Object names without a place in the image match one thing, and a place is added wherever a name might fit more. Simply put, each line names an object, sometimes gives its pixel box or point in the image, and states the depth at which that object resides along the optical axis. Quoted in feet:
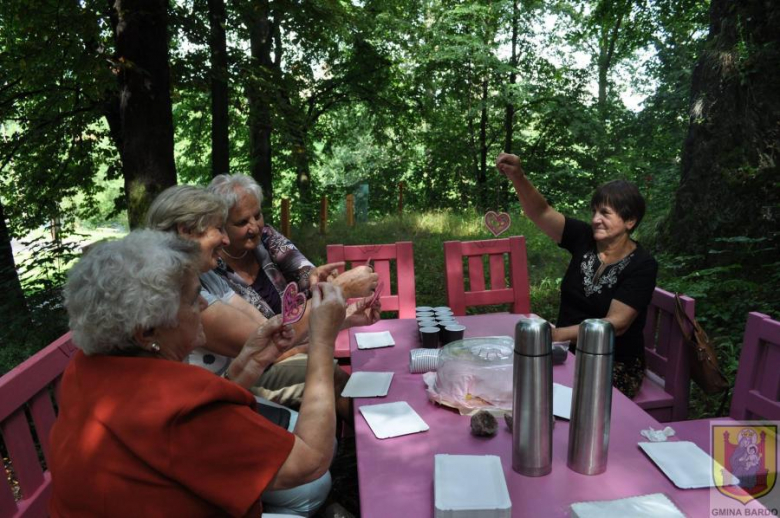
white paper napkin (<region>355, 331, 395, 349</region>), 8.36
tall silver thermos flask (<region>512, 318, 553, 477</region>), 4.21
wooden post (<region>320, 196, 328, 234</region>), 35.82
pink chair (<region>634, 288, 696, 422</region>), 8.36
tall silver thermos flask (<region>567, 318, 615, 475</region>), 4.18
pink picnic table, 4.26
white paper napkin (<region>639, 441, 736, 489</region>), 4.50
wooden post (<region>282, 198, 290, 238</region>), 33.55
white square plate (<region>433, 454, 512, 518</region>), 3.93
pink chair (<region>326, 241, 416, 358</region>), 11.55
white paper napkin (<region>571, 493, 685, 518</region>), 3.92
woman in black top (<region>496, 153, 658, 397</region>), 8.41
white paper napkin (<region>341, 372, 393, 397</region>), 6.50
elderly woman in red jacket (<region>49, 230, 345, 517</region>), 3.67
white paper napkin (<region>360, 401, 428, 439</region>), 5.50
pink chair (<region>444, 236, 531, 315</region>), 11.56
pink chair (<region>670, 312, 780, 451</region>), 6.50
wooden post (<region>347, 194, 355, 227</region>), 41.16
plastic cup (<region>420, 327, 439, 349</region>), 7.70
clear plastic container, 5.87
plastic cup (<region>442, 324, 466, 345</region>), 7.75
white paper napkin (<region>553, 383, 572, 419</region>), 5.75
